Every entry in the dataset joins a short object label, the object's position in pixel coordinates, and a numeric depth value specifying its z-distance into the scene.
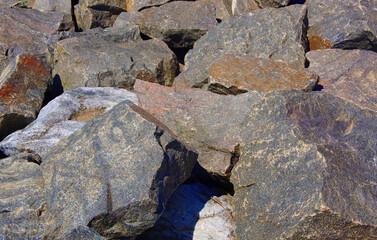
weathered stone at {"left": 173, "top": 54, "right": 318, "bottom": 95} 3.55
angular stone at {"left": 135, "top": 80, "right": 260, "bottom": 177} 2.99
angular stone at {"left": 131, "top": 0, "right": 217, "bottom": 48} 5.06
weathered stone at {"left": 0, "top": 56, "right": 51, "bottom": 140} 3.52
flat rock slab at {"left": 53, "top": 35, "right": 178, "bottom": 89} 4.23
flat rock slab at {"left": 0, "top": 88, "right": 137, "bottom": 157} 3.15
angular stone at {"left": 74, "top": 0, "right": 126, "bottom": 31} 5.70
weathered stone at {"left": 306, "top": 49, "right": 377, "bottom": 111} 3.82
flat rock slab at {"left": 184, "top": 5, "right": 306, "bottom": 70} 4.38
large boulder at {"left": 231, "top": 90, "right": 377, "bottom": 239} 2.21
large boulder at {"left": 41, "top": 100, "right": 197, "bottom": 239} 2.22
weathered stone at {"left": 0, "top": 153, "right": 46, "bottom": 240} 2.25
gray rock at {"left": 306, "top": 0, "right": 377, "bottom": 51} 4.71
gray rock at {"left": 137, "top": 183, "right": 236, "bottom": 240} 2.72
